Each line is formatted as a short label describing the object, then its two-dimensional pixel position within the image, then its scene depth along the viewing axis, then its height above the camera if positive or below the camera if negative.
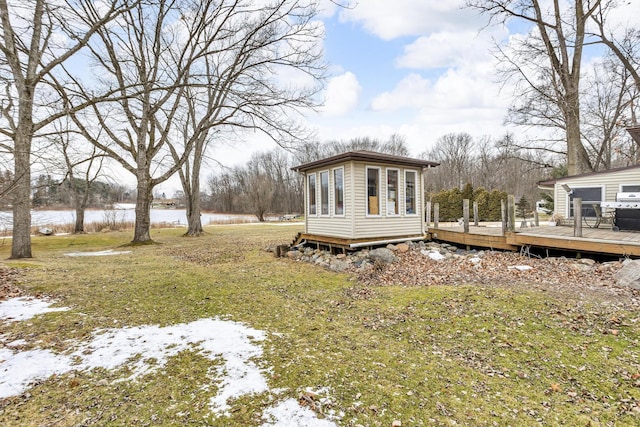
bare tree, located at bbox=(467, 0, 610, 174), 13.27 +7.06
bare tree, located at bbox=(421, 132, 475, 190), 39.75 +6.35
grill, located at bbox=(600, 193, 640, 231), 8.30 -0.16
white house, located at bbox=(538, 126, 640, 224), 9.80 +0.67
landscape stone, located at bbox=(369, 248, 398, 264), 8.41 -1.29
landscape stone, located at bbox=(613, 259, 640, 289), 5.19 -1.23
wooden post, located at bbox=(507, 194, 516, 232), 8.62 -0.19
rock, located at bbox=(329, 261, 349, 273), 8.38 -1.57
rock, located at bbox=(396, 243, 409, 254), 9.58 -1.22
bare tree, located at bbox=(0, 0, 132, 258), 8.42 +4.57
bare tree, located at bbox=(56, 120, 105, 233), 15.74 +2.13
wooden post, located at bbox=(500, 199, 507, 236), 9.06 -0.38
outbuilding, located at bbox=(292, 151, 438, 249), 9.31 +0.35
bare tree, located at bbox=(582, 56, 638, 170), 16.59 +6.03
